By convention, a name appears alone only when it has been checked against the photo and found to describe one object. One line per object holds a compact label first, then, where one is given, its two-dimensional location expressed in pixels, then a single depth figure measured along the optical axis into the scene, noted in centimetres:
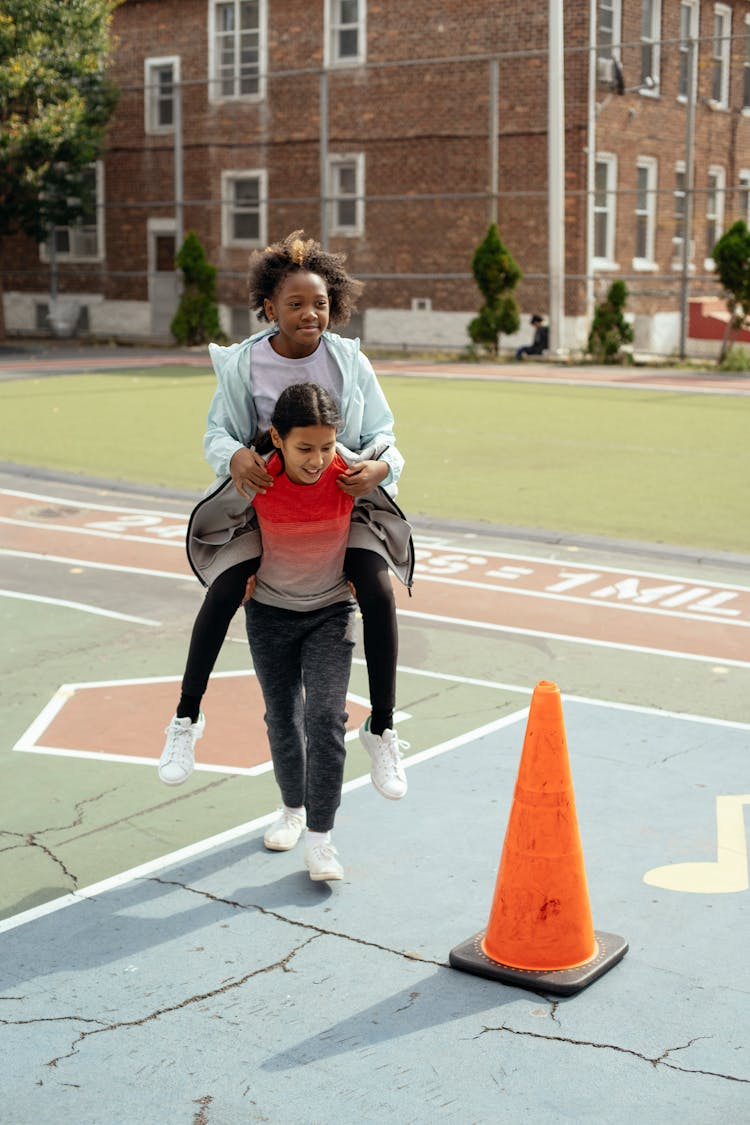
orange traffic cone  422
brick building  3344
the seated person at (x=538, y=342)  3162
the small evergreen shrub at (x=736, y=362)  2950
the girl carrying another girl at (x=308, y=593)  466
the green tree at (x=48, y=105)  3322
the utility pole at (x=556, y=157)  2855
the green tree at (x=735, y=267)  2919
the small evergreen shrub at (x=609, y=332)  3075
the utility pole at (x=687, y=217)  3023
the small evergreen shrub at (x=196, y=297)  3572
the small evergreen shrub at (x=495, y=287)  3172
